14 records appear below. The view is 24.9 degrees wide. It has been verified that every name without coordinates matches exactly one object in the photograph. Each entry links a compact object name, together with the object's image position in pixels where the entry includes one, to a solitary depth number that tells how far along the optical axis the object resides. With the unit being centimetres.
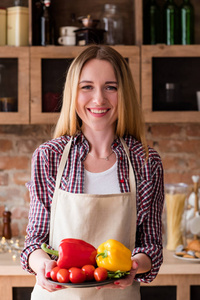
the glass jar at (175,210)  265
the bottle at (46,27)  264
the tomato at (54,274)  128
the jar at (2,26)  265
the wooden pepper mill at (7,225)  291
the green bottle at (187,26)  264
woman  154
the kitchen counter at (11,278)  231
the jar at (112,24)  271
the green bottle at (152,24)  264
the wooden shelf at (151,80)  259
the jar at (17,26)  263
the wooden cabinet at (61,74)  259
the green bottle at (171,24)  263
